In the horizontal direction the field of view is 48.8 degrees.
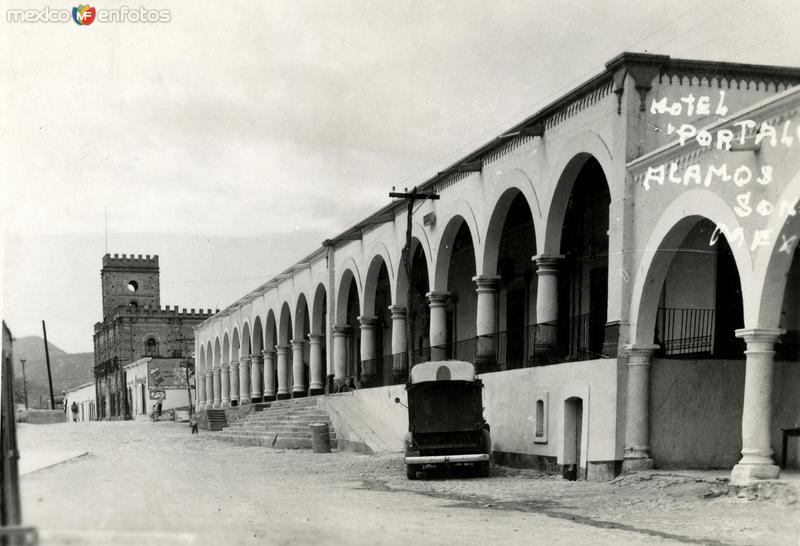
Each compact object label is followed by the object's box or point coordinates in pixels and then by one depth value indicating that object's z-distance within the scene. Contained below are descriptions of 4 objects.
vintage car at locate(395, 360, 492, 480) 15.11
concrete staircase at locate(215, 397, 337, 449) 24.94
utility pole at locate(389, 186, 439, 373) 20.55
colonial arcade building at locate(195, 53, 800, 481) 10.73
